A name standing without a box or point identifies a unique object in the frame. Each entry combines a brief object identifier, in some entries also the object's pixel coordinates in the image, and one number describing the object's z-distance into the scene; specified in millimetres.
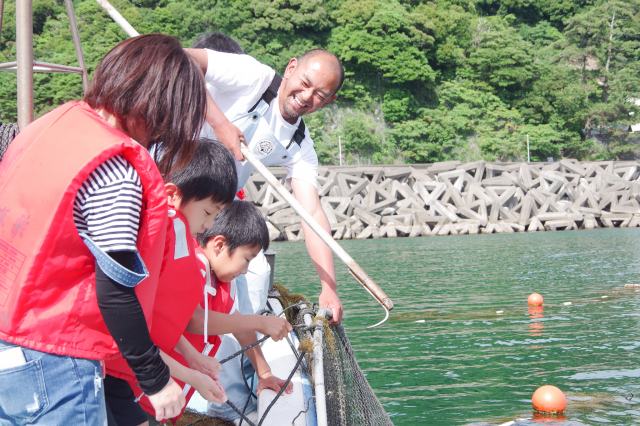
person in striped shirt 1939
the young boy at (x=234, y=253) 3709
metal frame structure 3459
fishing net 4062
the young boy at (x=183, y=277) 2418
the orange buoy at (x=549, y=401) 6520
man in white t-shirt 4168
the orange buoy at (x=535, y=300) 12367
